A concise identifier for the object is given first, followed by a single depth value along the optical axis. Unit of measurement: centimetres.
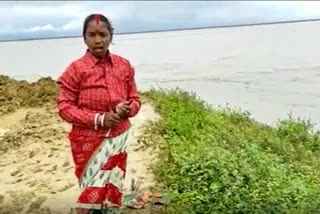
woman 210
